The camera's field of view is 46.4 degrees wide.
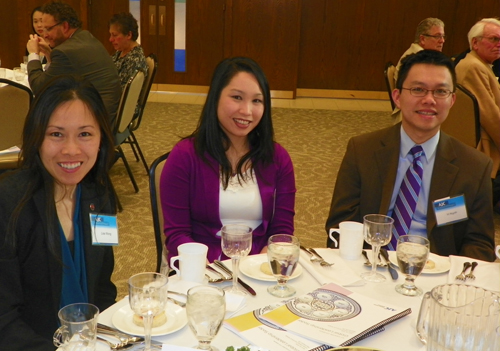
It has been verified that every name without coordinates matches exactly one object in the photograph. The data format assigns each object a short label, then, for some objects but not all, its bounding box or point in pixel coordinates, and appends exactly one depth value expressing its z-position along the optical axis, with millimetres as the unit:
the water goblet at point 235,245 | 1662
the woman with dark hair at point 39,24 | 5312
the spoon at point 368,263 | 1850
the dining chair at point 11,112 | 3578
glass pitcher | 1090
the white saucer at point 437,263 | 1809
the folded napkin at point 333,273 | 1724
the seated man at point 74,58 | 4637
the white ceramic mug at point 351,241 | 1896
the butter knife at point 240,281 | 1624
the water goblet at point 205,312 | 1255
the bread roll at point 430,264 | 1841
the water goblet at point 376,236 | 1783
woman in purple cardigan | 2355
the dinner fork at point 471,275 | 1773
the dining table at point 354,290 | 1393
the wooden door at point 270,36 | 9305
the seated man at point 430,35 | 6555
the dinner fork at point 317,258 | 1830
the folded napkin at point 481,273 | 1752
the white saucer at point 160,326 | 1401
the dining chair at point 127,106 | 4375
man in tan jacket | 4473
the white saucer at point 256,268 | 1722
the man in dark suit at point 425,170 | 2408
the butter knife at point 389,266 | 1762
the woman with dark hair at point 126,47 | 5492
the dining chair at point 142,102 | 5055
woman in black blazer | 1677
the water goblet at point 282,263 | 1620
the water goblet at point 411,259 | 1646
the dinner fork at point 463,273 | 1760
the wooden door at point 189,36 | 9328
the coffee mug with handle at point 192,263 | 1660
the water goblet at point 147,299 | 1316
